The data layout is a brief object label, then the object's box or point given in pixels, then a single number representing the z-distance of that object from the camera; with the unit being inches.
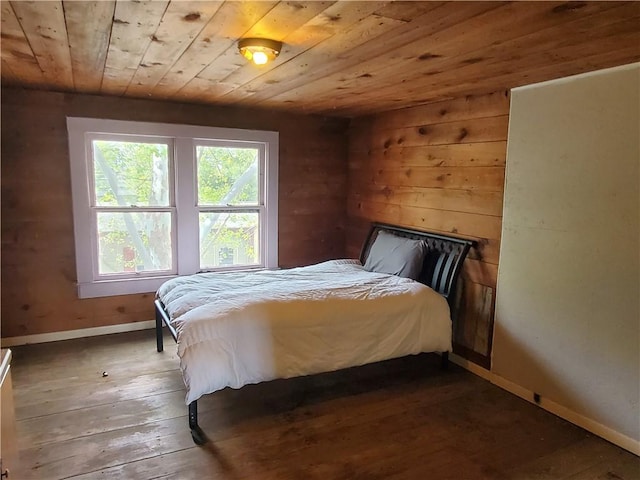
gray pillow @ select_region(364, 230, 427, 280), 141.3
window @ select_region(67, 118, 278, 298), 152.4
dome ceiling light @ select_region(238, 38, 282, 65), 80.2
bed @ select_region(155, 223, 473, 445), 101.9
